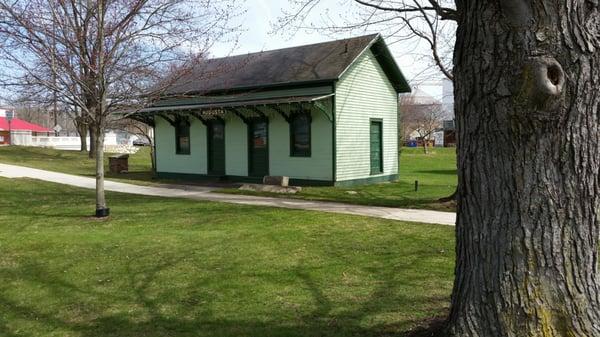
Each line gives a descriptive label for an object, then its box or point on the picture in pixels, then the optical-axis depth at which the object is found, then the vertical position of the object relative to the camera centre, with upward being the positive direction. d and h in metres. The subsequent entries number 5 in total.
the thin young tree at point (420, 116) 55.89 +3.67
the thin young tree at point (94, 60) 9.81 +1.75
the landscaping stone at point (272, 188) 15.96 -1.22
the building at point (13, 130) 60.69 +2.40
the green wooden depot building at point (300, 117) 17.89 +1.18
